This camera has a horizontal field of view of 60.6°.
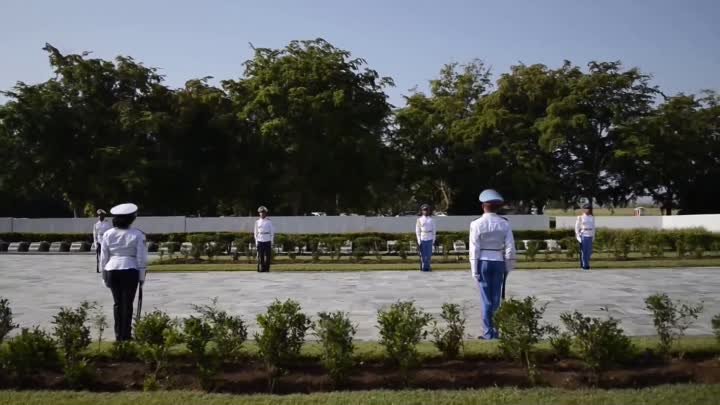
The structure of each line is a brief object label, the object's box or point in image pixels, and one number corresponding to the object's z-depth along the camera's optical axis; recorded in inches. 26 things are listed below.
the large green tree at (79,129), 1341.0
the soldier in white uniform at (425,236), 679.1
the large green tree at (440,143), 1582.2
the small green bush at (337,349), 230.4
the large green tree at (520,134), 1523.1
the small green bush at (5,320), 262.5
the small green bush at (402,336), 235.1
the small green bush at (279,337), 238.1
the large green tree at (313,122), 1342.3
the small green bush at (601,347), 229.9
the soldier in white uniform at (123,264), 300.8
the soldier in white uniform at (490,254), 310.5
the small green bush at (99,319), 280.9
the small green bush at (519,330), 241.8
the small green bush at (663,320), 257.6
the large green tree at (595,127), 1523.1
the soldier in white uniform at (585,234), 697.0
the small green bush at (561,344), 253.4
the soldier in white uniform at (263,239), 677.3
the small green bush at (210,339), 228.9
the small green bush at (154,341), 234.5
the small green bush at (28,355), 233.8
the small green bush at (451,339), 266.5
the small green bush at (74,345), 231.9
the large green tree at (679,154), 1541.6
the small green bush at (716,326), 258.8
